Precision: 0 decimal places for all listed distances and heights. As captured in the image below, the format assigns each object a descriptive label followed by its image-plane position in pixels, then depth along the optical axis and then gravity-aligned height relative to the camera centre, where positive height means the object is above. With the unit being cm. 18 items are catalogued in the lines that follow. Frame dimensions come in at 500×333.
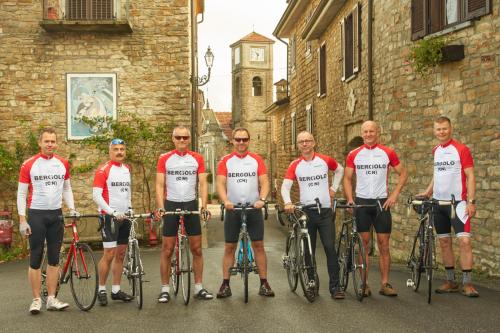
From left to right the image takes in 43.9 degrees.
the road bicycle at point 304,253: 652 -88
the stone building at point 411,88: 845 +144
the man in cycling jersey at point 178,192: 664 -22
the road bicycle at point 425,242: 650 -77
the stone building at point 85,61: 1420 +257
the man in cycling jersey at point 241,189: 671 -19
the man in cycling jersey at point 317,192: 663 -23
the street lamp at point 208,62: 1729 +316
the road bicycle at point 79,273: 637 -105
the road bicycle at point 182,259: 664 -95
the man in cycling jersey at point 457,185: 652 -16
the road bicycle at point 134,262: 638 -94
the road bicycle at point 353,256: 651 -91
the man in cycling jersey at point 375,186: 668 -17
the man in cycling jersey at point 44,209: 618 -36
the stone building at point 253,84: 5453 +833
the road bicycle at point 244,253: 655 -89
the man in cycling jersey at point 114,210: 651 -40
